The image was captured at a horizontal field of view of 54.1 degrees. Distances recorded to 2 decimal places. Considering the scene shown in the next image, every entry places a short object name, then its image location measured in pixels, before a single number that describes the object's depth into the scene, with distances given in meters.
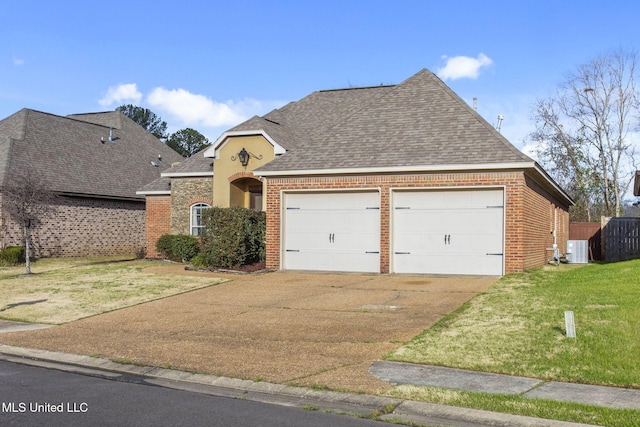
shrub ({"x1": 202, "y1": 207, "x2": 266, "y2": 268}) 19.44
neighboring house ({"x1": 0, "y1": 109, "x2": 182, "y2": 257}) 27.55
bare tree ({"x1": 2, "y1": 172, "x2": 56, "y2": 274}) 20.55
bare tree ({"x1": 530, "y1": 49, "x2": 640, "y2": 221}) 43.34
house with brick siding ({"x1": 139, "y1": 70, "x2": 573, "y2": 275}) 17.36
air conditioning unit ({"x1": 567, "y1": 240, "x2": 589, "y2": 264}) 23.28
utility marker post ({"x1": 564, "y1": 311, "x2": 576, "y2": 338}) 8.95
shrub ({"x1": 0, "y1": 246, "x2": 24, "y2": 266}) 24.25
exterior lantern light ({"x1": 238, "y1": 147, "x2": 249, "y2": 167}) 23.64
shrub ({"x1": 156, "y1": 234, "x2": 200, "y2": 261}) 24.27
